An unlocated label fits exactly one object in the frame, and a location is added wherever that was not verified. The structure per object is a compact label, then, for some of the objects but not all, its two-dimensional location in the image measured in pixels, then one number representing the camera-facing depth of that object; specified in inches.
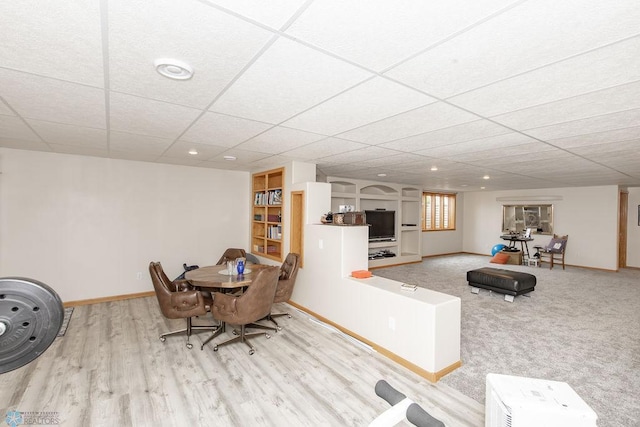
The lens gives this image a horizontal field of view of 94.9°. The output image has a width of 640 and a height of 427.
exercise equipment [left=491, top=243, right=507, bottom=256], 363.6
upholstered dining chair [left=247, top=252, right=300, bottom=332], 153.6
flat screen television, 313.3
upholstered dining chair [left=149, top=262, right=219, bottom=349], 130.2
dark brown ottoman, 198.1
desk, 325.4
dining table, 133.6
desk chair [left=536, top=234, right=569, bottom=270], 311.7
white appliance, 52.7
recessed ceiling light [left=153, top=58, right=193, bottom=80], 63.7
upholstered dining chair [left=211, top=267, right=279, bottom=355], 124.8
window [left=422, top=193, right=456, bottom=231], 388.2
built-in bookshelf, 204.5
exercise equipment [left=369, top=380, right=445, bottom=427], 38.4
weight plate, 36.8
